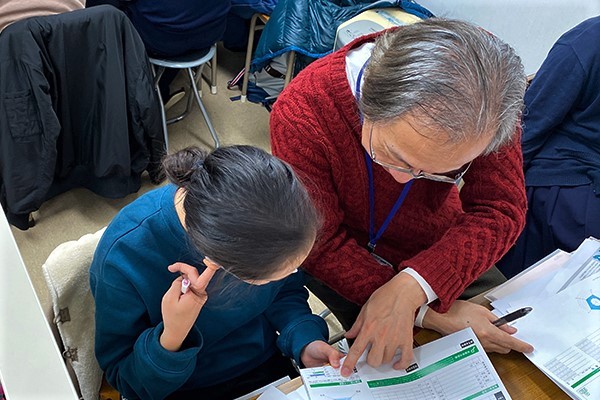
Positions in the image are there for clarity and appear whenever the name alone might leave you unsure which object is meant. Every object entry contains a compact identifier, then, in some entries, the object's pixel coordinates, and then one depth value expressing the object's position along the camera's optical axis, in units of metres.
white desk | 0.52
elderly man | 0.86
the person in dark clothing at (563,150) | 1.55
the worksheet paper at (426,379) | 0.96
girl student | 0.82
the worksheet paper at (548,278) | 1.14
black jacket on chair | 1.70
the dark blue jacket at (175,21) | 2.09
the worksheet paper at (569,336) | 1.01
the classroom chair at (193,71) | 2.24
